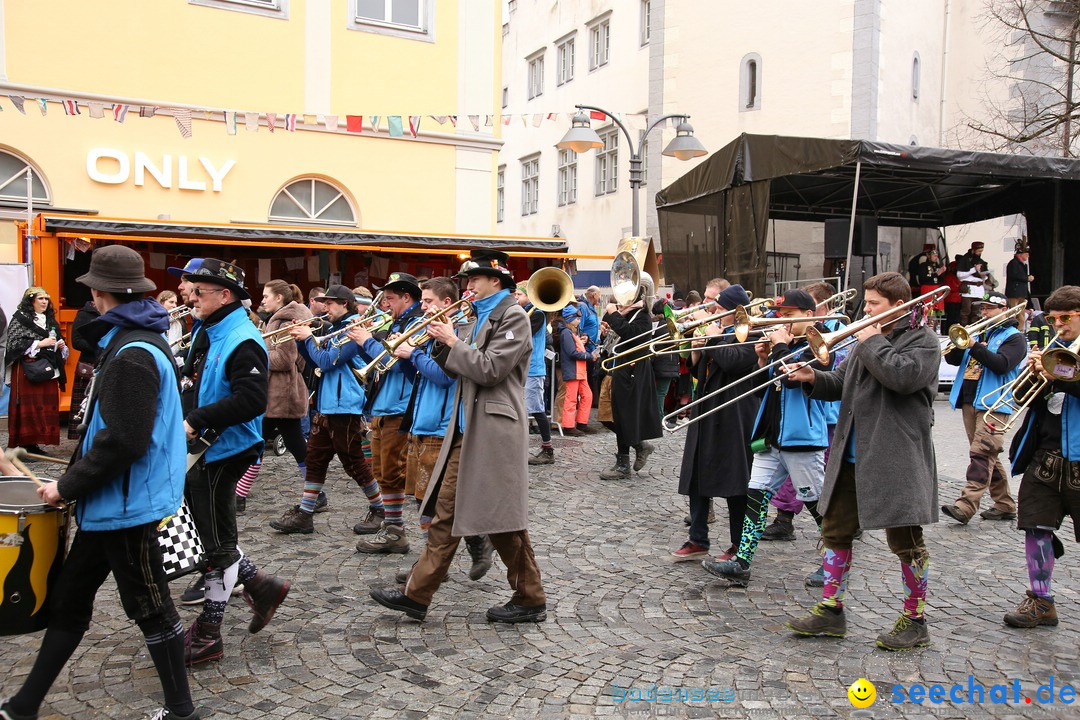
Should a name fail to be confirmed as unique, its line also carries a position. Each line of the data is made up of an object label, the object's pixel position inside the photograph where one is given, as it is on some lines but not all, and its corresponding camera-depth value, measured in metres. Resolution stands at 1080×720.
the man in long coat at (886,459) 4.16
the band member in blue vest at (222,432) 4.10
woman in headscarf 8.96
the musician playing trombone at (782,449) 5.27
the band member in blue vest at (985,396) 6.64
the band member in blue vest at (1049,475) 4.56
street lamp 12.91
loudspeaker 13.28
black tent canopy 11.95
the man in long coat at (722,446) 5.55
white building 20.70
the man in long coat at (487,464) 4.48
